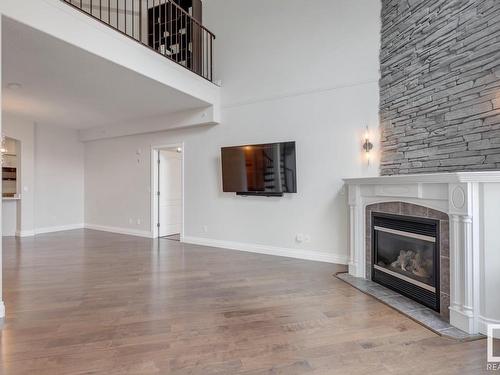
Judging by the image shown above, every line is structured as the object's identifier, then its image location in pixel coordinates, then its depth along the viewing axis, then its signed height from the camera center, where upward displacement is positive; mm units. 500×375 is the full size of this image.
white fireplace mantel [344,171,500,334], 2283 -481
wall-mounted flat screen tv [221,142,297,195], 4695 +351
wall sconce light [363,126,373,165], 4176 +645
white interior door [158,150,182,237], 6730 -86
